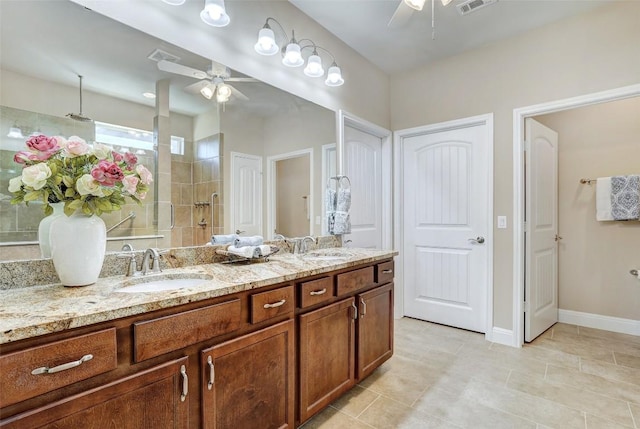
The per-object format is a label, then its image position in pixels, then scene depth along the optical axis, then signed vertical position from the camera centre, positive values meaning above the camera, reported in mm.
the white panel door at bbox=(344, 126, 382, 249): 2992 +294
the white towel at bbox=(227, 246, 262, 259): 1701 -204
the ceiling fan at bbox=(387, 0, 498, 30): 1605 +1151
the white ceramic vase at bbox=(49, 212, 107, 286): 1148 -122
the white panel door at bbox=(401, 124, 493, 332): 2961 -126
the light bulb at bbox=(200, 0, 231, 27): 1666 +1078
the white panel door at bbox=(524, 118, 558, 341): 2754 -162
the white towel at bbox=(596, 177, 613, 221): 2959 +127
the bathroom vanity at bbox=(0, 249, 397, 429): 819 -470
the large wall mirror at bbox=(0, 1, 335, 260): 1224 +481
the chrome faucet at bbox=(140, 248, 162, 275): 1444 -220
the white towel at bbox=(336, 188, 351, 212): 2604 +110
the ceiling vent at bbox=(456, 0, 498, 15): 2223 +1509
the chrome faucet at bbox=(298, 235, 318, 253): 2357 -231
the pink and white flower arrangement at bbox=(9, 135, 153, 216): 1106 +136
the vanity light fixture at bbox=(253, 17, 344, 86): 1993 +1106
